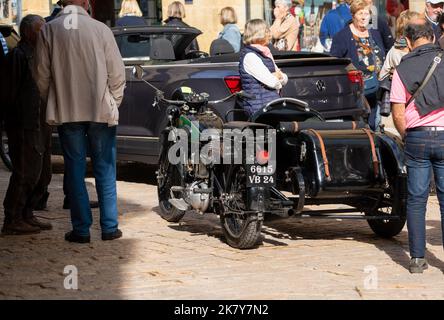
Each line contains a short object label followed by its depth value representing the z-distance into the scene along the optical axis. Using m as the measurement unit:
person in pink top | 12.70
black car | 18.89
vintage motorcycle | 14.10
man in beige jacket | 14.70
